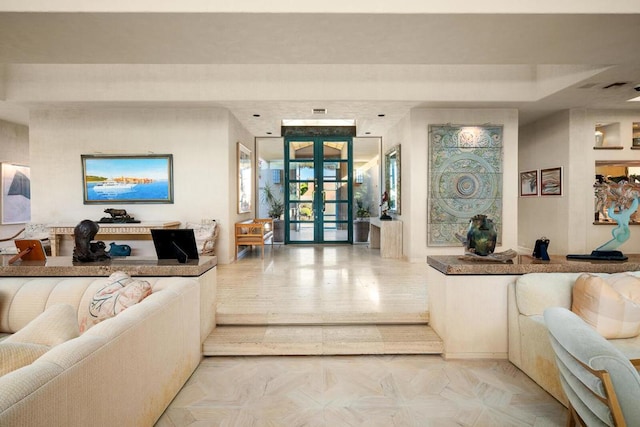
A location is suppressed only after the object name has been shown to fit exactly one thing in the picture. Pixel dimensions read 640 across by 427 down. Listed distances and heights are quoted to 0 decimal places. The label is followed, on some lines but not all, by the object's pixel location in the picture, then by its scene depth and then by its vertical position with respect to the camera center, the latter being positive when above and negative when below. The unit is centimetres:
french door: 855 +34
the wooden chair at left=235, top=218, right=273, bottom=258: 643 -62
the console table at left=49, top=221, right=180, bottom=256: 521 -40
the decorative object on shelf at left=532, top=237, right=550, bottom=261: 296 -46
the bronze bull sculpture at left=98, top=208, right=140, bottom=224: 555 -24
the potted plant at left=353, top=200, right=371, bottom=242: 897 -69
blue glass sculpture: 282 -6
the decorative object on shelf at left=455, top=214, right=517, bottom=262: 291 -37
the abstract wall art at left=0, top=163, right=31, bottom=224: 677 +23
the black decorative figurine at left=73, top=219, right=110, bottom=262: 283 -34
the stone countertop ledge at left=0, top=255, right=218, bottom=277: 266 -52
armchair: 135 -77
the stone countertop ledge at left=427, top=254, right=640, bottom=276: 271 -56
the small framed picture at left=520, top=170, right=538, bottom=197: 718 +37
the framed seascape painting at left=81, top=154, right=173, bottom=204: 595 +46
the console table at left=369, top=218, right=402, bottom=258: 656 -75
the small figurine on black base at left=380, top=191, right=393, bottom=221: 716 -13
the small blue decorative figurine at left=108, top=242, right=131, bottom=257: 336 -48
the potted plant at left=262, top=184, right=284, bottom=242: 884 -13
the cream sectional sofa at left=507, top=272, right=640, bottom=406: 229 -93
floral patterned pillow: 211 -61
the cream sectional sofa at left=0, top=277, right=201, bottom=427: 114 -72
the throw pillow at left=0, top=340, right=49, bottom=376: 128 -60
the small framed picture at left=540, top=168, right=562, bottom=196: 646 +36
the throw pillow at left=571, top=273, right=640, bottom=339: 221 -74
